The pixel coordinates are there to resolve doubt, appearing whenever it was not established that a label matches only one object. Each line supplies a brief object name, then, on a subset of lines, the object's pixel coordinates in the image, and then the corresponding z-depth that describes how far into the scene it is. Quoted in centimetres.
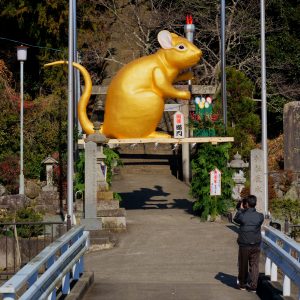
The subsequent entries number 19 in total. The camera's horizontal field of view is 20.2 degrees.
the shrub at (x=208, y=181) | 2473
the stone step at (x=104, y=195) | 2289
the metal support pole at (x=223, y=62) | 2758
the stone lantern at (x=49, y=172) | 2848
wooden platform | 2388
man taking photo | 1318
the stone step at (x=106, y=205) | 2248
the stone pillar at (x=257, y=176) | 2233
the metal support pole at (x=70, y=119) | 2099
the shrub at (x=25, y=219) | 1986
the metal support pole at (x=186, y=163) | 3509
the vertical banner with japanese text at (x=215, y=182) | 2433
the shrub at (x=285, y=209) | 2488
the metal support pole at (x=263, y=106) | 2203
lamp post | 2656
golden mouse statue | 2403
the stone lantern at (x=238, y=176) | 2677
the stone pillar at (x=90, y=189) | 2134
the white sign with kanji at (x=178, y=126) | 2383
